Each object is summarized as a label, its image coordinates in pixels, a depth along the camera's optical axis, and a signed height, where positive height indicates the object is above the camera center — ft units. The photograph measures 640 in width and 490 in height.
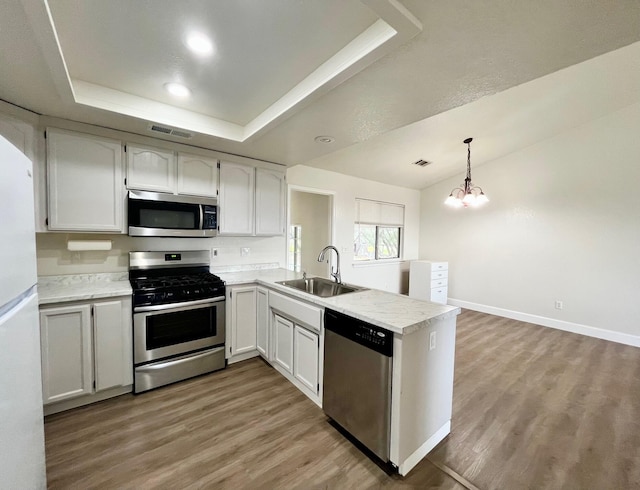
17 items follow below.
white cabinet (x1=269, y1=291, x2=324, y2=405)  7.11 -3.08
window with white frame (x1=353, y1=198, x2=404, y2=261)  16.85 +0.53
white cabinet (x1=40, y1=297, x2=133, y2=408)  6.70 -3.07
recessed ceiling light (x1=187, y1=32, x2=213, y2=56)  5.02 +3.74
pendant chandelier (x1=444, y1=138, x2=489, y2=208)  12.86 +2.00
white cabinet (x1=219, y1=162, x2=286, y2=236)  10.34 +1.46
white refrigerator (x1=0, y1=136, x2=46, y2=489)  2.51 -1.09
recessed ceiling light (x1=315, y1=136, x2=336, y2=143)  8.76 +3.27
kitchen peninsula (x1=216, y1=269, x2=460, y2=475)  5.19 -2.61
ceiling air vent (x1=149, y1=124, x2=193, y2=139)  7.89 +3.16
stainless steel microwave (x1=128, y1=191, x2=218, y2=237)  8.39 +0.67
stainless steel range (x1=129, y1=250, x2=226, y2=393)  7.83 -2.68
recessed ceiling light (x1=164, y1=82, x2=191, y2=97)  6.69 +3.74
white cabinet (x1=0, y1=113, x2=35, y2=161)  6.53 +2.48
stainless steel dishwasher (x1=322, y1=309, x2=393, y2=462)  5.32 -3.08
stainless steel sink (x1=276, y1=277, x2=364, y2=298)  9.03 -1.69
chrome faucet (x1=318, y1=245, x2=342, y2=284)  8.41 -1.22
